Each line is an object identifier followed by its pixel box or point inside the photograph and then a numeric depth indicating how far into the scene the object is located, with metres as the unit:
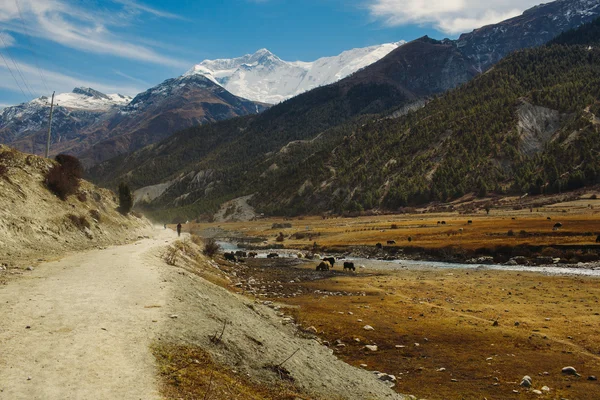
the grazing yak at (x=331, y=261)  57.80
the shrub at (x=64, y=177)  42.88
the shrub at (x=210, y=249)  53.09
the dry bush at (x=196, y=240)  57.38
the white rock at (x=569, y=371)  16.36
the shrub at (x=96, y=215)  47.71
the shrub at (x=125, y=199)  65.56
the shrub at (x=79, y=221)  40.09
